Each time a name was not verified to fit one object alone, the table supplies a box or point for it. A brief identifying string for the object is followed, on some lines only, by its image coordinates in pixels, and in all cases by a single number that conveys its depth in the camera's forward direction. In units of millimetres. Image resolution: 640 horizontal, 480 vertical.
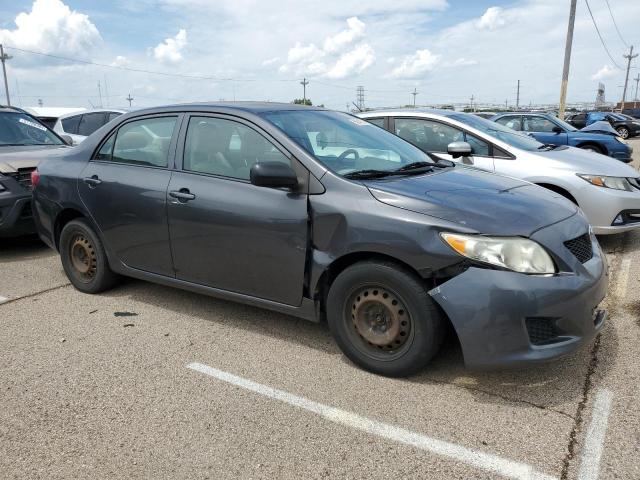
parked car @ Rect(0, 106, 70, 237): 5863
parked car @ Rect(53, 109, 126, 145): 10398
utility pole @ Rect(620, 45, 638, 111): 73250
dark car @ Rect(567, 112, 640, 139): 27469
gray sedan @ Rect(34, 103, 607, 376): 2809
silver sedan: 5594
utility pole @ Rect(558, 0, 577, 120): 21938
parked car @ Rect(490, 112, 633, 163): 12758
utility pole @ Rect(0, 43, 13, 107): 53531
